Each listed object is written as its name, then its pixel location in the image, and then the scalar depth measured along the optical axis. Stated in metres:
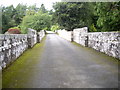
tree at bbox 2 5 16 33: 31.05
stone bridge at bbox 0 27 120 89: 3.48
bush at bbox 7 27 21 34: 19.89
